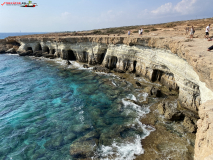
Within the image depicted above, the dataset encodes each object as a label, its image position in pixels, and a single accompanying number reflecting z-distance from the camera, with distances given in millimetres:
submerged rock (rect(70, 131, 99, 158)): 8359
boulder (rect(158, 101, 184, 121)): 10830
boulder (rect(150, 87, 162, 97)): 14422
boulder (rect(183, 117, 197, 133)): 9641
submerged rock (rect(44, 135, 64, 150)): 9076
